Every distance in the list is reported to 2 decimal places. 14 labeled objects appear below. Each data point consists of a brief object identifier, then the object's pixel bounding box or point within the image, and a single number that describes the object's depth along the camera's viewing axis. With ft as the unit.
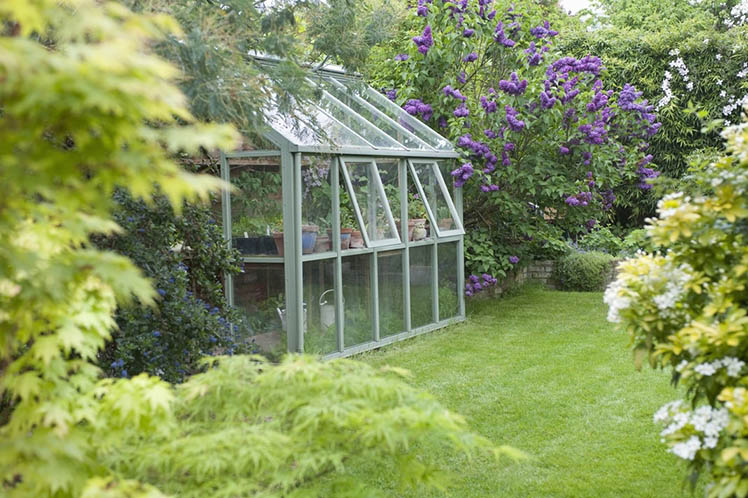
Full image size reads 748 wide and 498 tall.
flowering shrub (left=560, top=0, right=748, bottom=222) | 43.42
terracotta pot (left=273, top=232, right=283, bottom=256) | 23.00
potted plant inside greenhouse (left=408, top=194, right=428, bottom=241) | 28.37
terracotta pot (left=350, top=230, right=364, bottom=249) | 25.23
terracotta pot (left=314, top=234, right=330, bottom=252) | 23.72
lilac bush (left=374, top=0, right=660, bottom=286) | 32.42
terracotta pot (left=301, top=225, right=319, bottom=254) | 23.12
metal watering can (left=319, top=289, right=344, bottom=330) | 24.17
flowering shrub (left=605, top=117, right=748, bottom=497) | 9.24
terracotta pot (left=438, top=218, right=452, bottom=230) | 30.48
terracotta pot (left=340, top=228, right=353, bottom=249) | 24.75
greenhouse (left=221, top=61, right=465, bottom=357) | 22.81
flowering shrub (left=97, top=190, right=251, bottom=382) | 16.80
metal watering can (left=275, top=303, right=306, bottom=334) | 23.20
